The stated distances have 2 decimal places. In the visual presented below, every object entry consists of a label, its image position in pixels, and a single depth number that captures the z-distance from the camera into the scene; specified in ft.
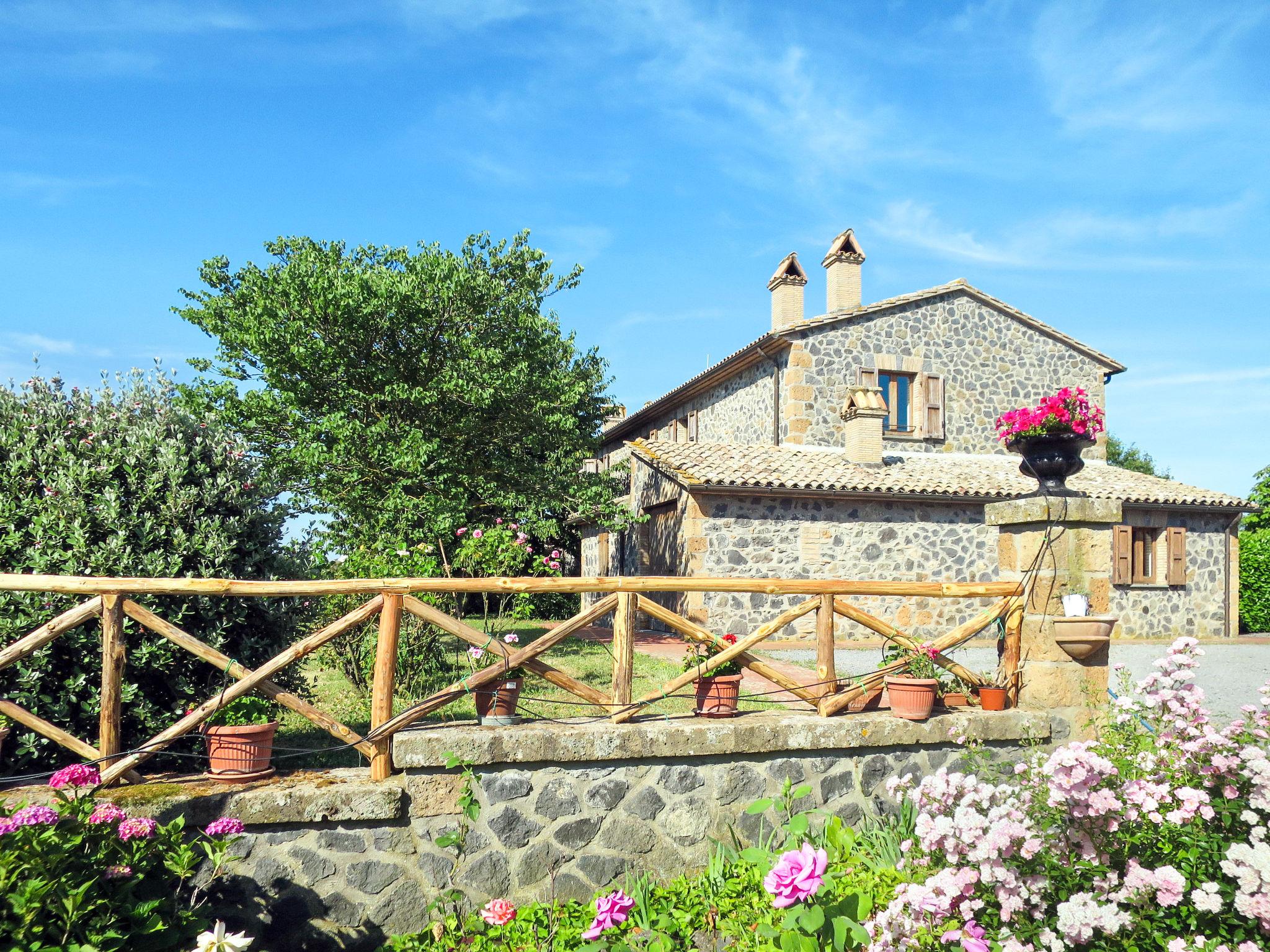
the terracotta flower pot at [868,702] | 17.15
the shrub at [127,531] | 14.24
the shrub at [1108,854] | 8.51
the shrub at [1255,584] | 63.57
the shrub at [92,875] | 9.20
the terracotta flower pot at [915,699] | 16.47
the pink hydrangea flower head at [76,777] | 12.08
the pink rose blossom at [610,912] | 11.02
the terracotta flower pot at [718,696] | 16.05
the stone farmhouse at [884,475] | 47.19
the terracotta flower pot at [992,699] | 17.69
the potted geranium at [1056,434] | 17.74
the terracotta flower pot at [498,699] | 14.84
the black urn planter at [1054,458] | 17.93
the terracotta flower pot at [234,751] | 13.79
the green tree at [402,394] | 41.39
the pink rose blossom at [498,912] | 12.13
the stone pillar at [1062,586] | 17.71
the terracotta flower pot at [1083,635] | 17.30
